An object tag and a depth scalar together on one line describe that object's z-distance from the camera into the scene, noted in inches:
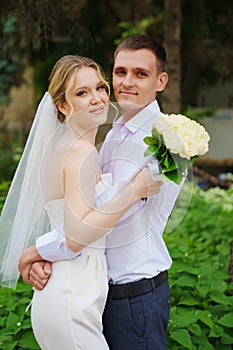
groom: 104.5
